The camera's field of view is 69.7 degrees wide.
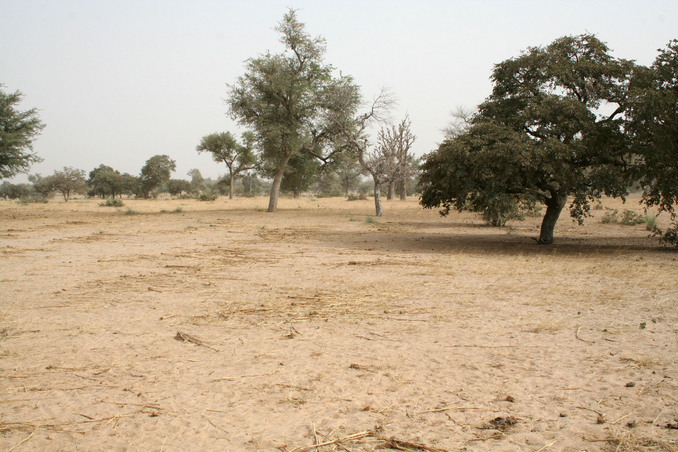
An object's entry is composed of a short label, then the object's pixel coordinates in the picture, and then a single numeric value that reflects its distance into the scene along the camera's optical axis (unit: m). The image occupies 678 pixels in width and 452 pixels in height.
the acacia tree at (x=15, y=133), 25.50
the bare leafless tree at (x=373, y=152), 26.48
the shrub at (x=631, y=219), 19.80
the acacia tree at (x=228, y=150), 50.59
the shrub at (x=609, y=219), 20.61
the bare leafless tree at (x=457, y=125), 50.61
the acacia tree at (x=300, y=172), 33.97
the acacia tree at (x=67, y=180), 62.59
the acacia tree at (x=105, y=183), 64.56
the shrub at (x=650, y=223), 17.48
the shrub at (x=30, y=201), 40.44
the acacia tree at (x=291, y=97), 27.55
